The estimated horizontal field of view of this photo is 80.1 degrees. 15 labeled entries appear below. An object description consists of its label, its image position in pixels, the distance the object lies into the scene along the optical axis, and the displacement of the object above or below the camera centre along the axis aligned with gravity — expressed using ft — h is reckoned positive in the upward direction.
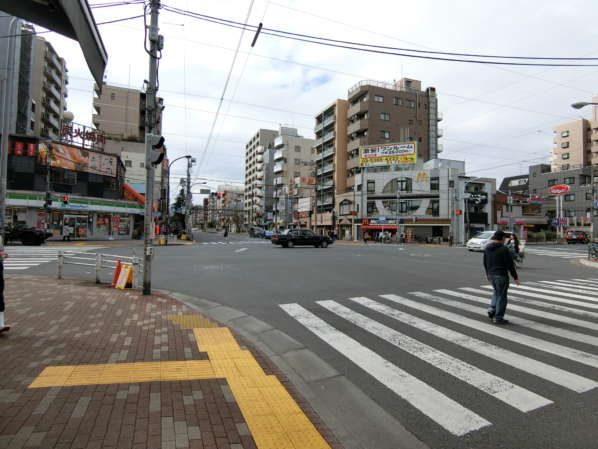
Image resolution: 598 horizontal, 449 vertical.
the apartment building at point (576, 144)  227.20 +57.48
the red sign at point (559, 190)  170.50 +19.26
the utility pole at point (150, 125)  27.14 +8.27
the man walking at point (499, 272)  20.58 -2.53
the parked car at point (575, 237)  154.81 -3.31
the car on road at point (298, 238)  96.63 -2.41
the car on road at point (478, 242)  89.86 -3.19
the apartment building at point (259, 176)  311.88 +51.62
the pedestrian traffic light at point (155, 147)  26.61 +6.22
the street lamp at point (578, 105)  57.90 +20.54
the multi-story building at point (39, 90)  141.08 +66.24
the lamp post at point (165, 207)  189.57 +11.84
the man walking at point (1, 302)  16.10 -3.33
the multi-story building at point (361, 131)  193.77 +56.49
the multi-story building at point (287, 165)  274.57 +52.53
